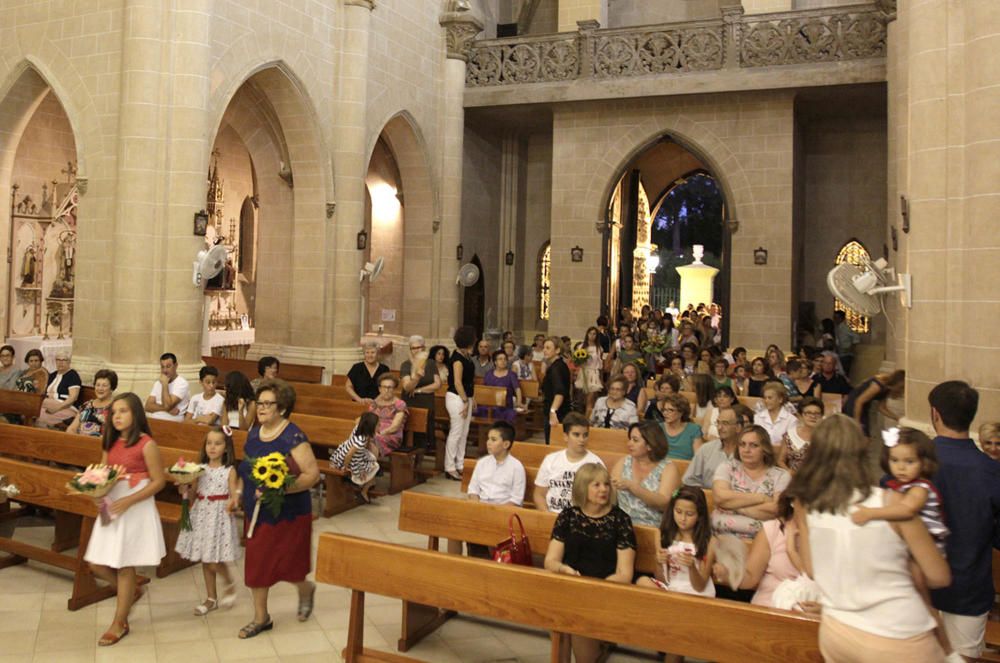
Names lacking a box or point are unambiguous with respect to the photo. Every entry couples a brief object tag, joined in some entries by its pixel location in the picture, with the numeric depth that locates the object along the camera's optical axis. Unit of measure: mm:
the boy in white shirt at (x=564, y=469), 6008
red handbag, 5078
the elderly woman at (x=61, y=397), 8977
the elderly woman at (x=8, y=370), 9844
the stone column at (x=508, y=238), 21266
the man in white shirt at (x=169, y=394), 9219
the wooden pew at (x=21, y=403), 9352
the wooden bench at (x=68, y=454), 6645
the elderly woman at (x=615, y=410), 8453
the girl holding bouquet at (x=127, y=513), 5234
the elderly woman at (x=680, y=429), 6906
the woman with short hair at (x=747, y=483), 5148
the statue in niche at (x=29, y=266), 15250
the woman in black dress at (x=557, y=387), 9734
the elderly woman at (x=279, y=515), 5316
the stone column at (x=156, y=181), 11406
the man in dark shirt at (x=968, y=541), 3865
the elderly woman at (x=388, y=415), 8992
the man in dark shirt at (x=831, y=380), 10492
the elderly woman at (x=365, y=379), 10152
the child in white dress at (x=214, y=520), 5699
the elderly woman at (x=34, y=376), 9789
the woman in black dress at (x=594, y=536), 4660
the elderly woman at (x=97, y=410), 7848
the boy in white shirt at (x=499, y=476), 6582
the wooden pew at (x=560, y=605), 3631
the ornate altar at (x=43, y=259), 15156
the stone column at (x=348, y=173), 14719
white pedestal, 26953
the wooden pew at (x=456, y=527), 5352
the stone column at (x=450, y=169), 17969
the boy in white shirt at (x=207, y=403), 8688
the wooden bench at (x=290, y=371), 13492
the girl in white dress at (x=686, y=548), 4508
